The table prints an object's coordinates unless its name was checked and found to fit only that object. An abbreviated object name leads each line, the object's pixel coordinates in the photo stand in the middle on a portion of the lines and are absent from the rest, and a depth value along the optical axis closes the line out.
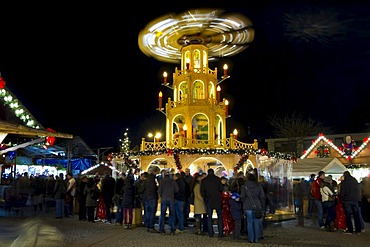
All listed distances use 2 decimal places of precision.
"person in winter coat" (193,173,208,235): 12.72
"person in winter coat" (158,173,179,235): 13.11
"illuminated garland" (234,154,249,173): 20.95
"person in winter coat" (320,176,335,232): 14.17
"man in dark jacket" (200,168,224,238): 12.16
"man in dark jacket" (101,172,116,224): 16.39
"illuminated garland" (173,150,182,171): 21.14
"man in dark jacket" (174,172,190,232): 13.39
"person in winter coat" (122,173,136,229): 14.51
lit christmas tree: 44.59
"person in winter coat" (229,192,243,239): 11.91
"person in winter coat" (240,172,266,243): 11.29
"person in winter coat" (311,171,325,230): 14.79
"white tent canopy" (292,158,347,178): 24.08
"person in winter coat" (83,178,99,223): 16.16
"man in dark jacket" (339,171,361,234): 13.12
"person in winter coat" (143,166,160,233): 13.62
